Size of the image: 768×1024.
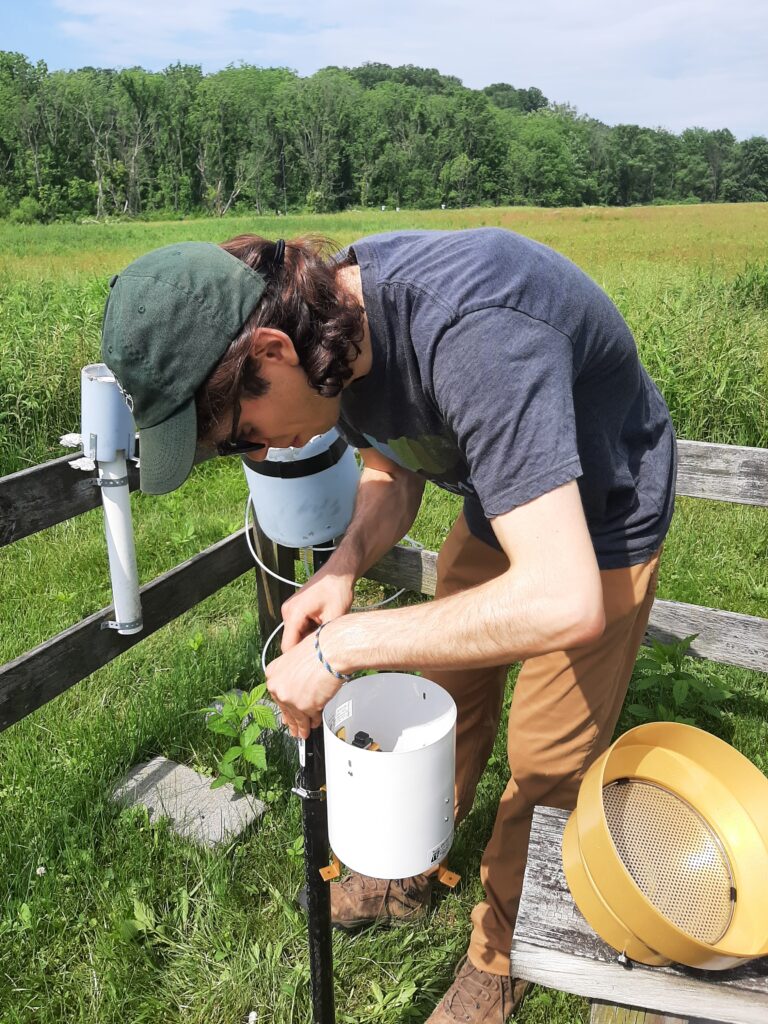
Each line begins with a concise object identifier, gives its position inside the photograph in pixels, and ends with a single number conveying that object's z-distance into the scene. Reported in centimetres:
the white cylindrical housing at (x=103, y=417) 215
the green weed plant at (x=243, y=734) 249
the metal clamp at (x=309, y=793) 150
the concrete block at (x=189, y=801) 250
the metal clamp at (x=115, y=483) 232
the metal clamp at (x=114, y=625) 247
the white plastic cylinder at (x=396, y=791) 131
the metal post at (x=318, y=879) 150
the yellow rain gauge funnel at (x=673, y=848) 120
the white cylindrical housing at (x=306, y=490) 229
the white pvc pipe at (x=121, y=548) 231
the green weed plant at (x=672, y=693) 294
